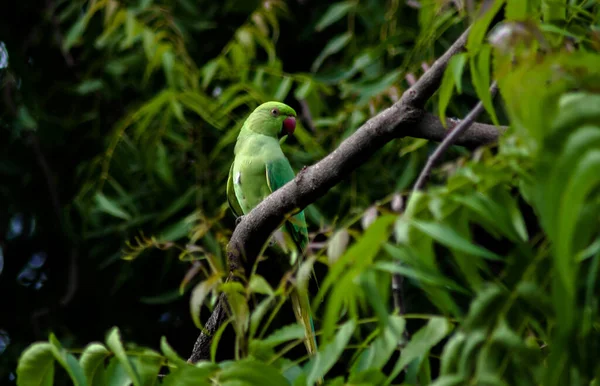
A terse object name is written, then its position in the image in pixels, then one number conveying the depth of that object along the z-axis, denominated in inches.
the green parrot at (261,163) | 387.2
